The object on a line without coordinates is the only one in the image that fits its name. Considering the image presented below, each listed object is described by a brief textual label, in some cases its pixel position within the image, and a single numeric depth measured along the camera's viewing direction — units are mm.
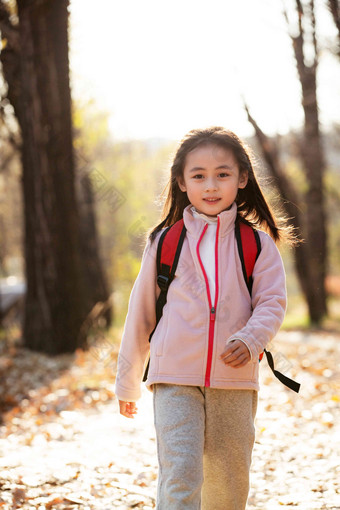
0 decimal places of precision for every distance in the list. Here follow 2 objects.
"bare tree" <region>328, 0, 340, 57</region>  5654
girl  2535
